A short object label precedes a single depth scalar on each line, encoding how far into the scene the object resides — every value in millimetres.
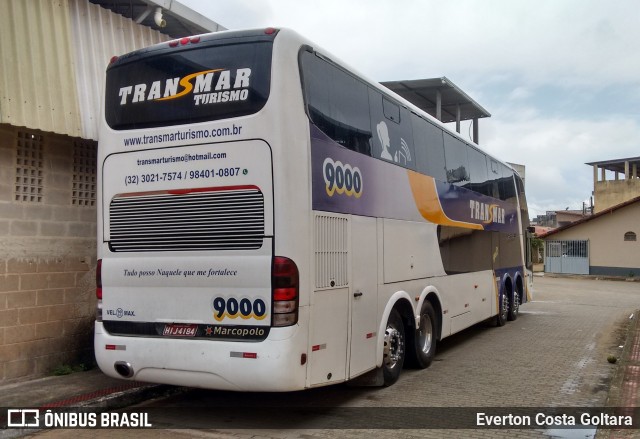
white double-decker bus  5742
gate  38875
